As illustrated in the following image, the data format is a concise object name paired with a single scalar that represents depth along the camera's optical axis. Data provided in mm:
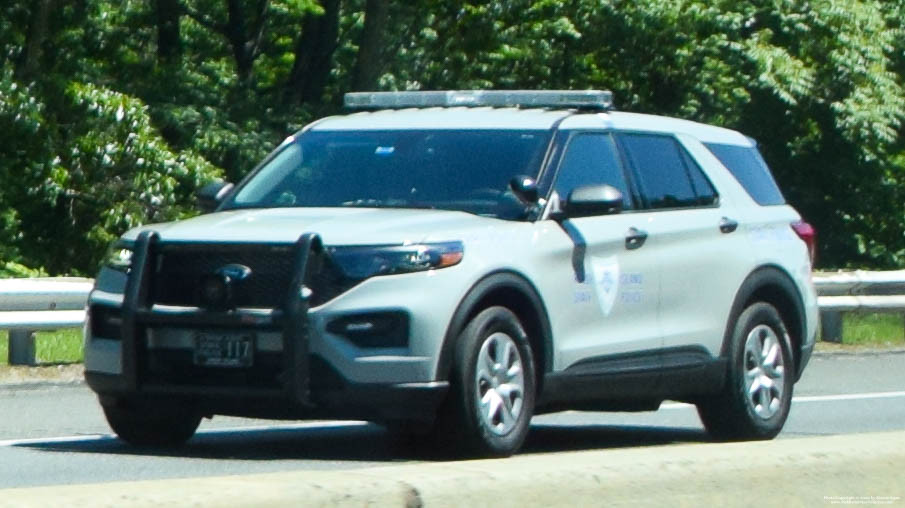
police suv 13632
